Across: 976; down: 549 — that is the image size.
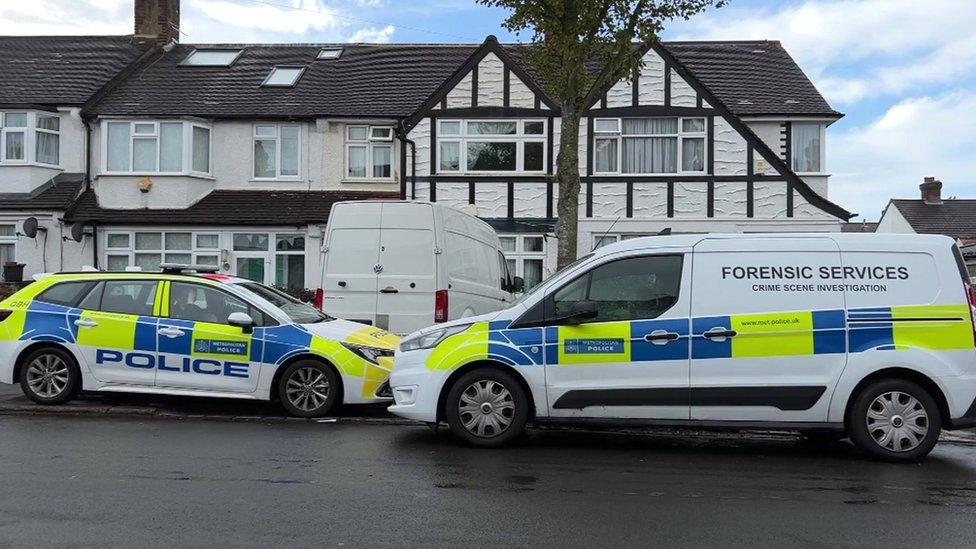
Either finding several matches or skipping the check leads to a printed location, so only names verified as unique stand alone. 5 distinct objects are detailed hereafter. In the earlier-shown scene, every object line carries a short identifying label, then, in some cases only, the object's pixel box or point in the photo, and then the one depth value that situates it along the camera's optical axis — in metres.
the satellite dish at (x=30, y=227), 22.36
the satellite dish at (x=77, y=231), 22.66
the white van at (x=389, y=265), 12.00
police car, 9.94
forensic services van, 7.93
